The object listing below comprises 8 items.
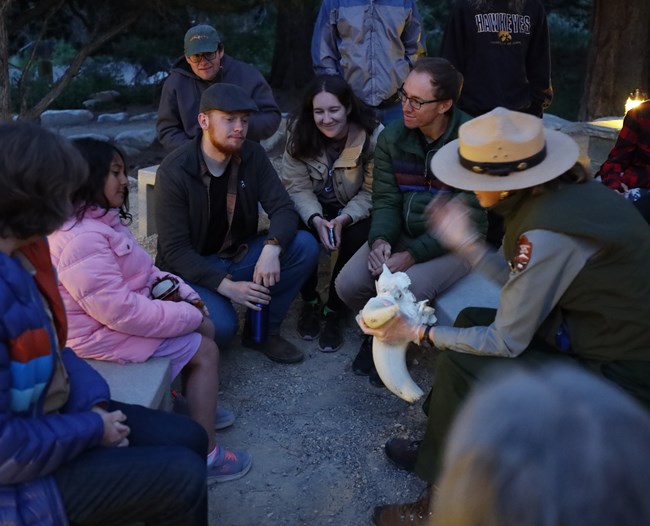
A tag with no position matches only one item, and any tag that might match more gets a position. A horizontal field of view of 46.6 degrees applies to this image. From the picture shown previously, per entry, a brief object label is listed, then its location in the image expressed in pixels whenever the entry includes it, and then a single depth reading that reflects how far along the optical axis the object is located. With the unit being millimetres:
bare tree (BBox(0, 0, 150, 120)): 7586
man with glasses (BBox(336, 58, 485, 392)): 3648
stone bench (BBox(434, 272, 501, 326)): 3541
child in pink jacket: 2732
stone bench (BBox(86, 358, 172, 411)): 2688
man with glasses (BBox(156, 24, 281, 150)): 4340
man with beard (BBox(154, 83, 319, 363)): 3639
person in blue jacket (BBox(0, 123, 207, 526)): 1827
